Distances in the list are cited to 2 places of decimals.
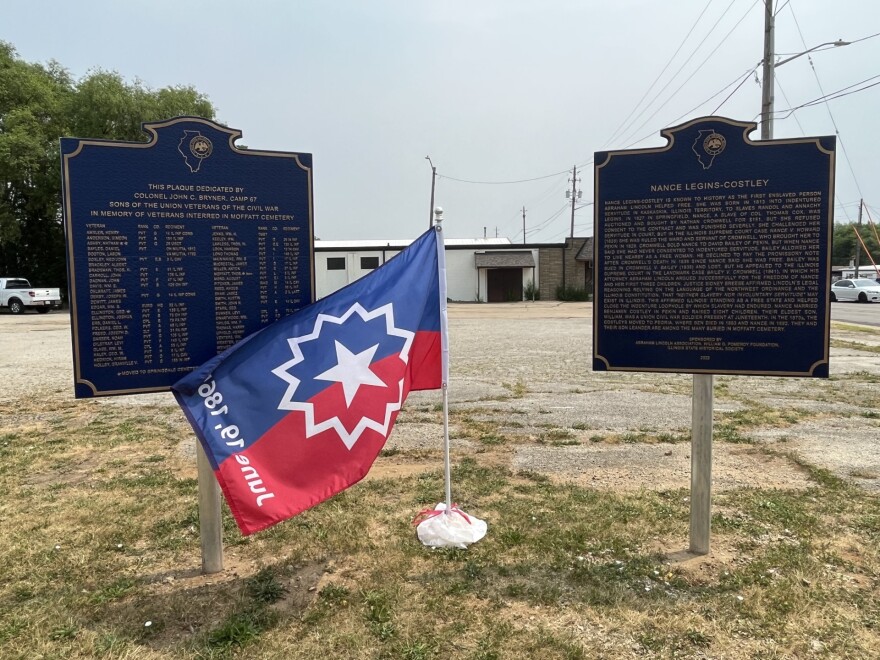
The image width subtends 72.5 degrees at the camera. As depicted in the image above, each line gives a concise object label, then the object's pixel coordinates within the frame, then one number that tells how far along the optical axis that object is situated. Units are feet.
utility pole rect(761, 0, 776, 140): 54.65
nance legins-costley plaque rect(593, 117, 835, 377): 11.79
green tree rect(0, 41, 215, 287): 110.01
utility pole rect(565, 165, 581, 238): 178.09
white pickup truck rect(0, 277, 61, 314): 101.04
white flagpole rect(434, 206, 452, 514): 12.76
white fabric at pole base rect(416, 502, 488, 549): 13.06
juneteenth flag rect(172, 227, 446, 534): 10.58
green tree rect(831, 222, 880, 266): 248.28
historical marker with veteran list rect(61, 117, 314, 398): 10.99
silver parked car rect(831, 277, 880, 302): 110.32
